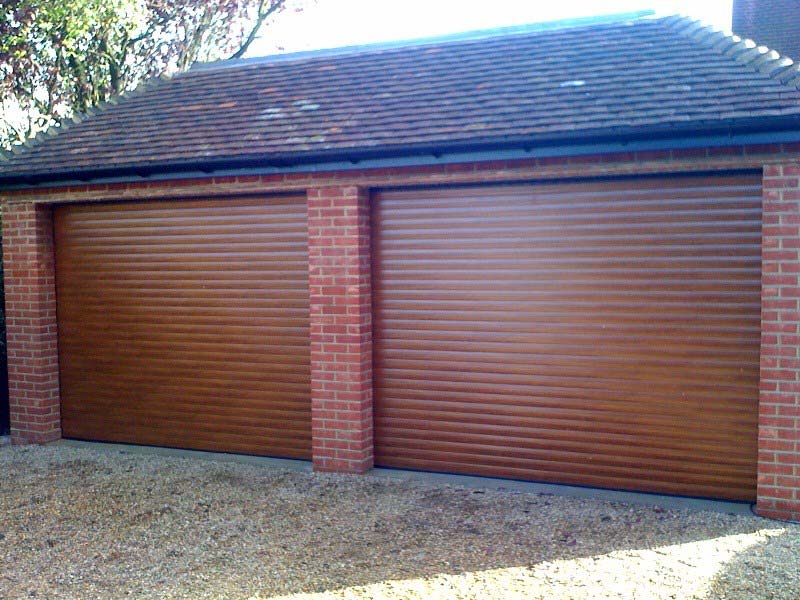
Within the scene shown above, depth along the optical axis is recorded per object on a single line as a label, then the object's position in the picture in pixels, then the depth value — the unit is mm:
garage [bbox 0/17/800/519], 6457
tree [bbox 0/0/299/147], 13586
